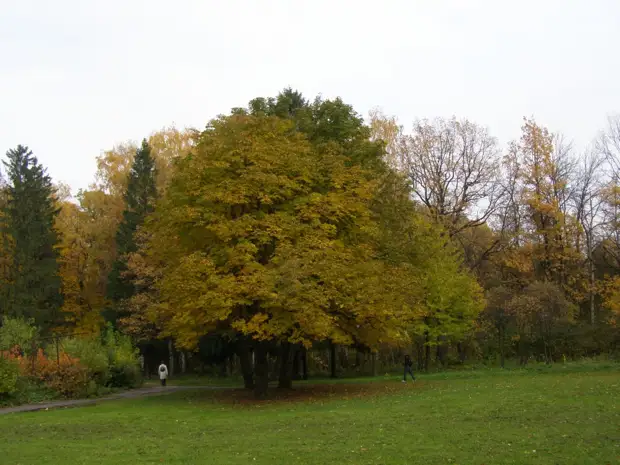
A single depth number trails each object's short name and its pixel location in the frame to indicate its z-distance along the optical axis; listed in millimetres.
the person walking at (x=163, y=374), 38344
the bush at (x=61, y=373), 29609
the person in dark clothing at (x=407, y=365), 31711
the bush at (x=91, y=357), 31250
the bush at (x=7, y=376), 26469
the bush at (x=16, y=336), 33281
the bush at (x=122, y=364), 34656
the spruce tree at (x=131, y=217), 47000
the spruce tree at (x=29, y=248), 48656
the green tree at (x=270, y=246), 23078
